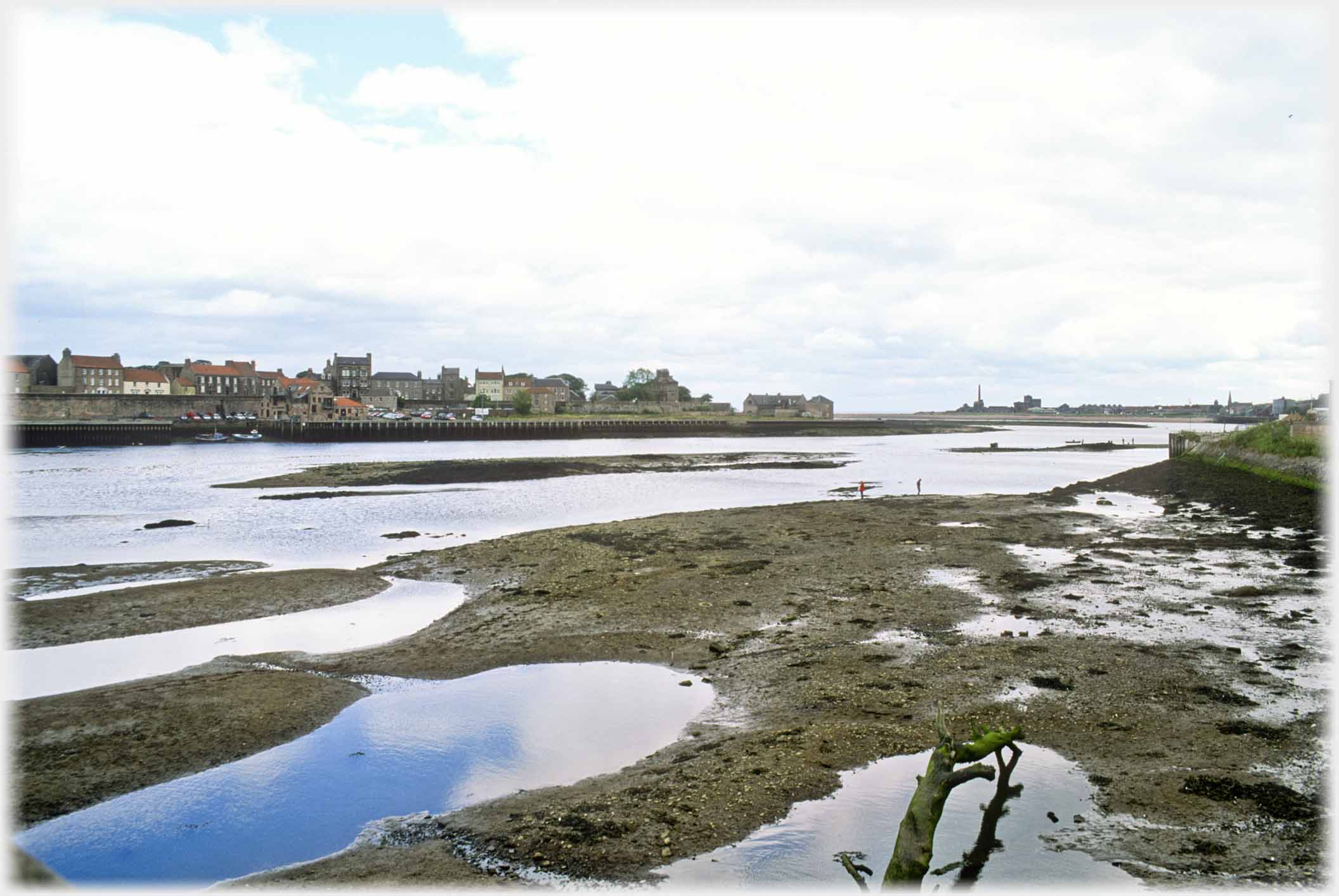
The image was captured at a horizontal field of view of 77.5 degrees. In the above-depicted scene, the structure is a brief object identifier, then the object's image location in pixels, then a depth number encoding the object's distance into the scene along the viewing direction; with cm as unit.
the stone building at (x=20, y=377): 12644
